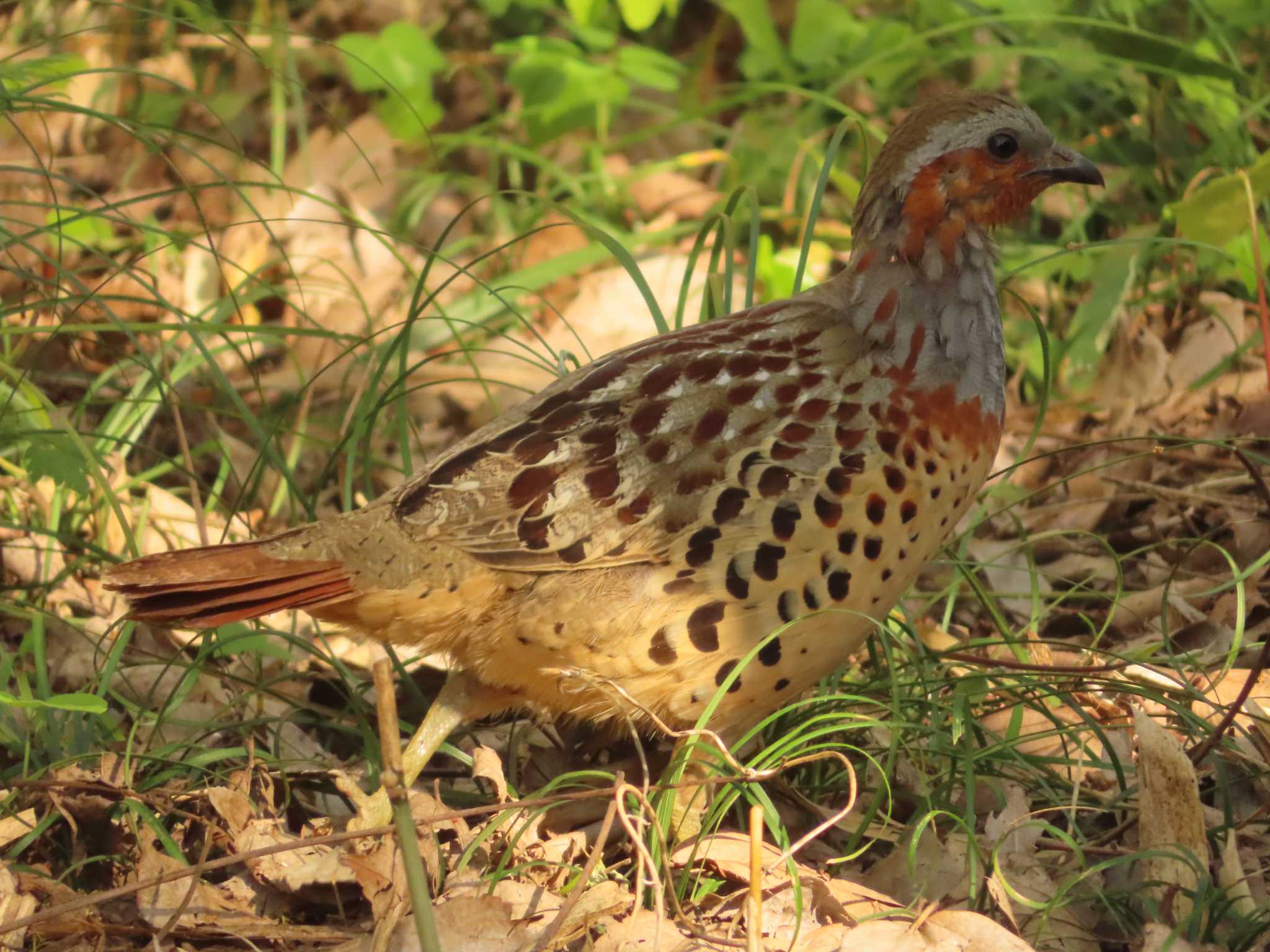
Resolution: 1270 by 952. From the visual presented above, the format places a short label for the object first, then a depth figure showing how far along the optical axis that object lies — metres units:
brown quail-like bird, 6.22
